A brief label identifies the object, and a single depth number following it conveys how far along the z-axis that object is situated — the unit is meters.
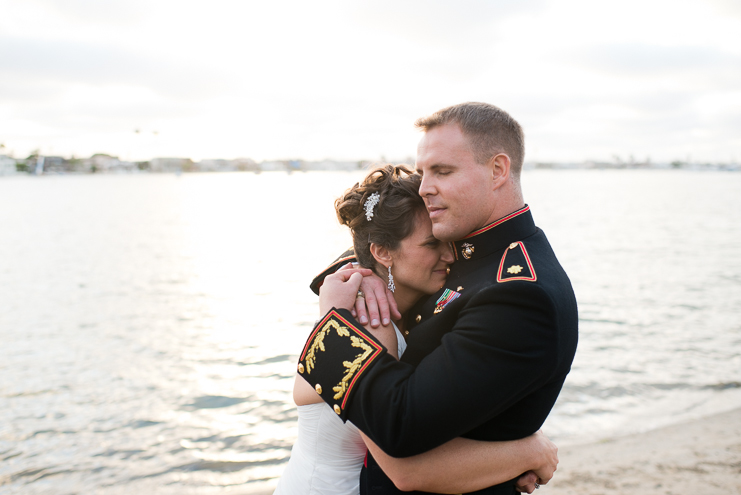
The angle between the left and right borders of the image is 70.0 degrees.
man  1.81
